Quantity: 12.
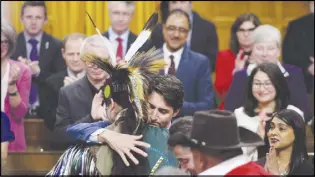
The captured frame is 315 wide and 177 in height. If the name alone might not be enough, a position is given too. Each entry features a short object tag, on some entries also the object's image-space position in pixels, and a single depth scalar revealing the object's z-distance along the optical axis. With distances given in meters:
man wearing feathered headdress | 8.46
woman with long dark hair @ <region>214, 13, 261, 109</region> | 13.83
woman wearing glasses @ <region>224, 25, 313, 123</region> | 12.50
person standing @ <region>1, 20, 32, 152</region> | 12.83
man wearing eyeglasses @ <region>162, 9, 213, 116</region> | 12.49
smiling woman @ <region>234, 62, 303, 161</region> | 11.76
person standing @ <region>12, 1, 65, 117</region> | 13.48
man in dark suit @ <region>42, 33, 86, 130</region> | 13.12
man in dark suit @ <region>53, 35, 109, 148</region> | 11.91
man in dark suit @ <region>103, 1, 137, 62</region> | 13.41
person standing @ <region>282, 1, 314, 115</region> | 14.31
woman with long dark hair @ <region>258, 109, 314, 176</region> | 10.31
